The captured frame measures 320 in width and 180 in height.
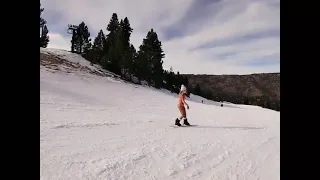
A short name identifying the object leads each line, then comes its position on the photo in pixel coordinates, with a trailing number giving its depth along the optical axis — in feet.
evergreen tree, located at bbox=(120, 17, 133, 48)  113.70
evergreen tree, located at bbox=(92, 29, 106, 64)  98.19
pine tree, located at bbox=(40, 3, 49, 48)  127.24
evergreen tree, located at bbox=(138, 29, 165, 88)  89.87
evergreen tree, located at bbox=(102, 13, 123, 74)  89.75
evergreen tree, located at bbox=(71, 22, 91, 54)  120.05
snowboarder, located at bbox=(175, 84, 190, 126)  20.03
